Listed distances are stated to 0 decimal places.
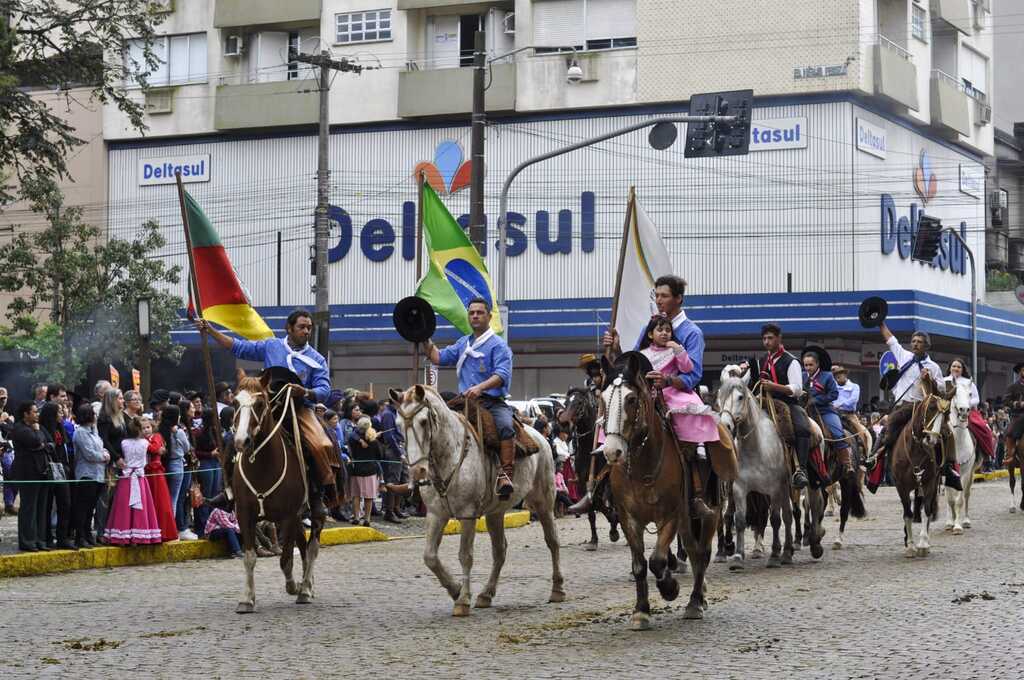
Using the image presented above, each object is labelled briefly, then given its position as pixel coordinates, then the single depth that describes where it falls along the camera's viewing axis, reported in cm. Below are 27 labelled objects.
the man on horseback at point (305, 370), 1441
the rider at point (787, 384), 1730
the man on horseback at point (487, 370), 1401
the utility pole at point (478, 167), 2770
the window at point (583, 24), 5388
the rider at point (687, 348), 1272
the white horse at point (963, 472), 2172
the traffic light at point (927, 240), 5384
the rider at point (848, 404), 2270
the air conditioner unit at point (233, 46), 5841
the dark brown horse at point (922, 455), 1855
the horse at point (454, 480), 1314
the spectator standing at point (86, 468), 1894
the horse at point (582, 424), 1873
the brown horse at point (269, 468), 1395
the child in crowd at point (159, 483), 1970
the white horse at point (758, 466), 1695
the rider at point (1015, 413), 2533
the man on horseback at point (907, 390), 1922
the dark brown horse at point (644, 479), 1184
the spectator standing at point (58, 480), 1894
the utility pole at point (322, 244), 3130
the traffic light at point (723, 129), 2895
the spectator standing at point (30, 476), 1855
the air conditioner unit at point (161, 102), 5919
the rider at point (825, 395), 1903
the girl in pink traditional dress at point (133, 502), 1930
